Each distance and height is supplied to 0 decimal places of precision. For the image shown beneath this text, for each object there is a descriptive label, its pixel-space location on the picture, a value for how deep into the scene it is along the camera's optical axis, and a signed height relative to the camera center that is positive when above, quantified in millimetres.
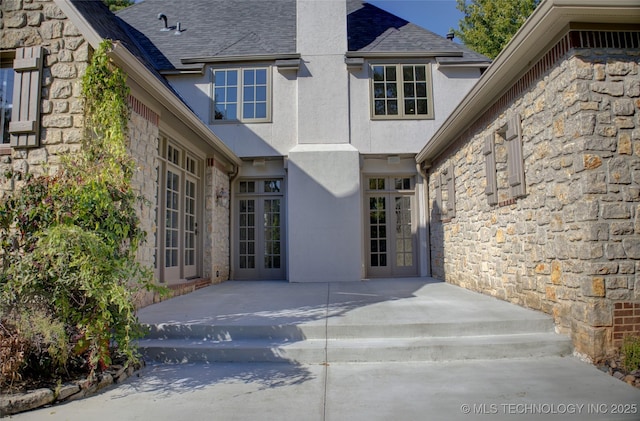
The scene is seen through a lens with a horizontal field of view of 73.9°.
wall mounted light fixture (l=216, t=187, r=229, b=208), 9386 +965
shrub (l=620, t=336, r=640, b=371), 3498 -1011
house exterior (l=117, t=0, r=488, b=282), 9586 +2520
